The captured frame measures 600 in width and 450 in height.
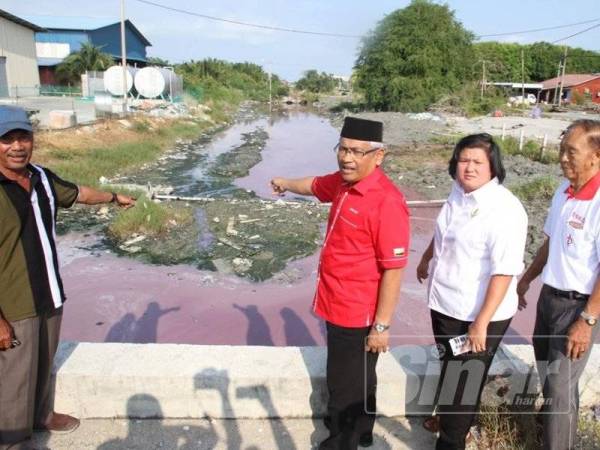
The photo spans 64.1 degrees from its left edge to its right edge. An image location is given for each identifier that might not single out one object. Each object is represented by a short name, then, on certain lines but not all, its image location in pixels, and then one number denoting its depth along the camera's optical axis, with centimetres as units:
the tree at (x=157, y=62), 4828
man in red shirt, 205
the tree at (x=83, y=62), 3262
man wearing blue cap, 208
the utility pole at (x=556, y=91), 4379
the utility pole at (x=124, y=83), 2047
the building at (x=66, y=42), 3519
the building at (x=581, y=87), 4603
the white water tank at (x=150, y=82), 2605
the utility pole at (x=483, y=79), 3754
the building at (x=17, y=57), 2523
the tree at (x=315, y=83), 7862
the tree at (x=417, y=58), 3522
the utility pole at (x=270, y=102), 4873
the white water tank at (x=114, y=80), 2409
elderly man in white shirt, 203
